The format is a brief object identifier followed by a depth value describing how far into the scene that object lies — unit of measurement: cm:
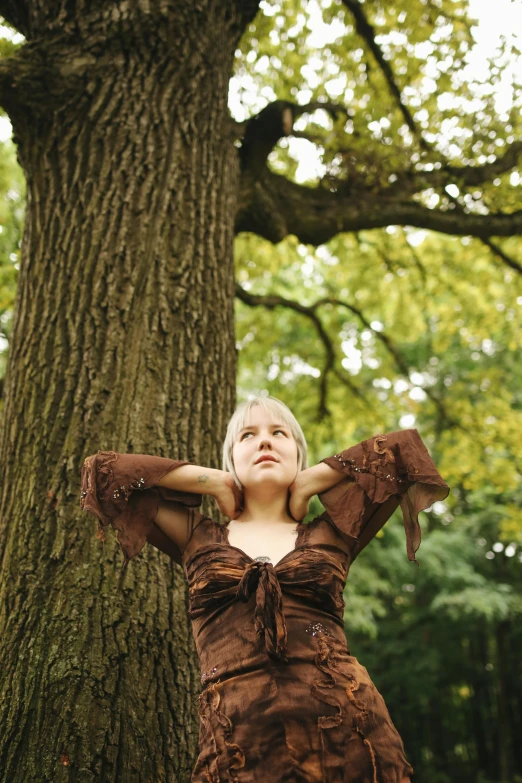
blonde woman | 182
